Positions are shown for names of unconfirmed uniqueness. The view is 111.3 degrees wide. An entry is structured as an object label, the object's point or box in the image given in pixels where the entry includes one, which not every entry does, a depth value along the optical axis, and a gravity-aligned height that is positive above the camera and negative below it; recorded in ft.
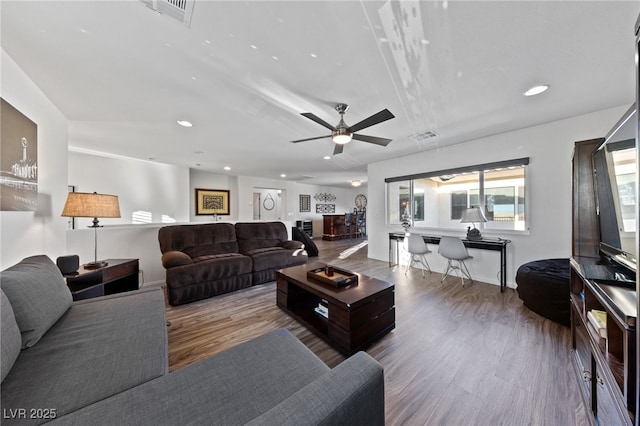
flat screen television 4.22 +0.51
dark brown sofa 9.43 -2.26
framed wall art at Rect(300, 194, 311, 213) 28.91 +1.33
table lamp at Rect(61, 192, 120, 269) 6.79 +0.22
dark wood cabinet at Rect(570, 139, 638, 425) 2.67 -1.66
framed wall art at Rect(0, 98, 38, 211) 4.73 +1.27
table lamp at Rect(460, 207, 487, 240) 11.59 -0.32
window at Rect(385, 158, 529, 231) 11.34 +1.09
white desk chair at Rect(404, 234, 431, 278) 13.03 -1.96
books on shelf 3.39 -1.76
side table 6.48 -2.21
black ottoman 7.23 -2.70
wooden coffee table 5.88 -2.94
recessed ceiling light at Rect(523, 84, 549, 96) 6.87 +3.98
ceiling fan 6.76 +2.91
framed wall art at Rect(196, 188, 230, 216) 21.36 +1.15
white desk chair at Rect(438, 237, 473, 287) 11.33 -2.09
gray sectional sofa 2.25 -2.28
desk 10.75 -1.74
